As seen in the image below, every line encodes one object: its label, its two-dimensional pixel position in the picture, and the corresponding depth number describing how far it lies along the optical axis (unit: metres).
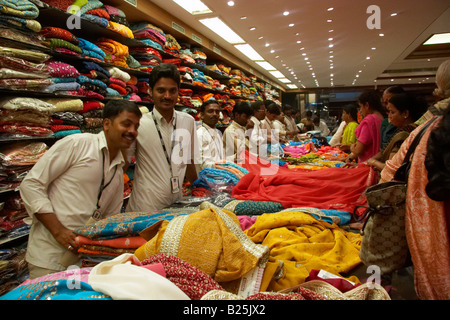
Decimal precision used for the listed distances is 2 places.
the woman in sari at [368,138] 3.28
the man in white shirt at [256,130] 4.52
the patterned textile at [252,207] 1.95
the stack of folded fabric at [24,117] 2.32
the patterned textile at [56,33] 2.62
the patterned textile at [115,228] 1.30
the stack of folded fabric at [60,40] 2.62
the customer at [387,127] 2.75
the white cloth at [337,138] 6.51
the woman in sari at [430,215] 0.94
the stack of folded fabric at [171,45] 4.58
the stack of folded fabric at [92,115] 3.04
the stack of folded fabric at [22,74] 2.26
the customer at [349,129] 5.38
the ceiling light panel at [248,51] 6.85
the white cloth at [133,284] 0.78
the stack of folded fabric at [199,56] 5.51
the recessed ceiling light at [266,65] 8.86
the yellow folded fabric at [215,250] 1.04
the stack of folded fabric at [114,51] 3.36
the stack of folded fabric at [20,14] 2.21
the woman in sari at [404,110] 2.42
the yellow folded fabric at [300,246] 1.17
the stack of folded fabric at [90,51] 3.01
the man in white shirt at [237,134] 3.84
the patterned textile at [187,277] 0.89
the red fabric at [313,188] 2.28
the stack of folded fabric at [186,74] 4.96
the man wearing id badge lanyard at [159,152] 2.08
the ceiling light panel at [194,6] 4.10
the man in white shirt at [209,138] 3.12
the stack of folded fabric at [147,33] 4.05
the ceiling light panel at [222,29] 4.97
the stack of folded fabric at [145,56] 4.04
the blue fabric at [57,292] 0.80
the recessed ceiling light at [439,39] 7.72
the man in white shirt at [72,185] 1.46
